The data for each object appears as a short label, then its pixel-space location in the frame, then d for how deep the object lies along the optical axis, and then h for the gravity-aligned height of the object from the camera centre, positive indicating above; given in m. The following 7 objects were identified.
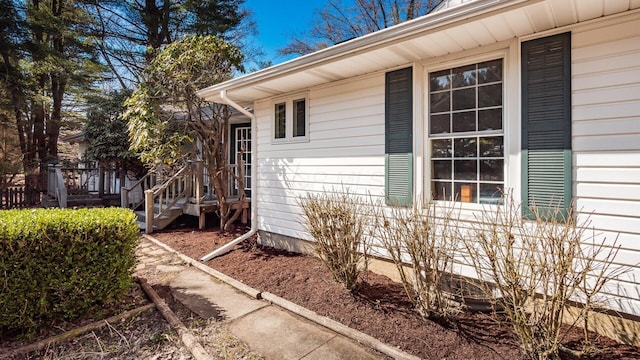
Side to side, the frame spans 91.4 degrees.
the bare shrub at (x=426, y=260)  3.05 -0.77
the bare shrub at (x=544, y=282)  2.34 -0.81
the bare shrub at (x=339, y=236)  3.73 -0.67
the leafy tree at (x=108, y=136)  10.50 +1.54
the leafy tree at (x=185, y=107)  5.82 +1.55
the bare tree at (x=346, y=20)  15.22 +8.16
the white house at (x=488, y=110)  2.70 +0.81
